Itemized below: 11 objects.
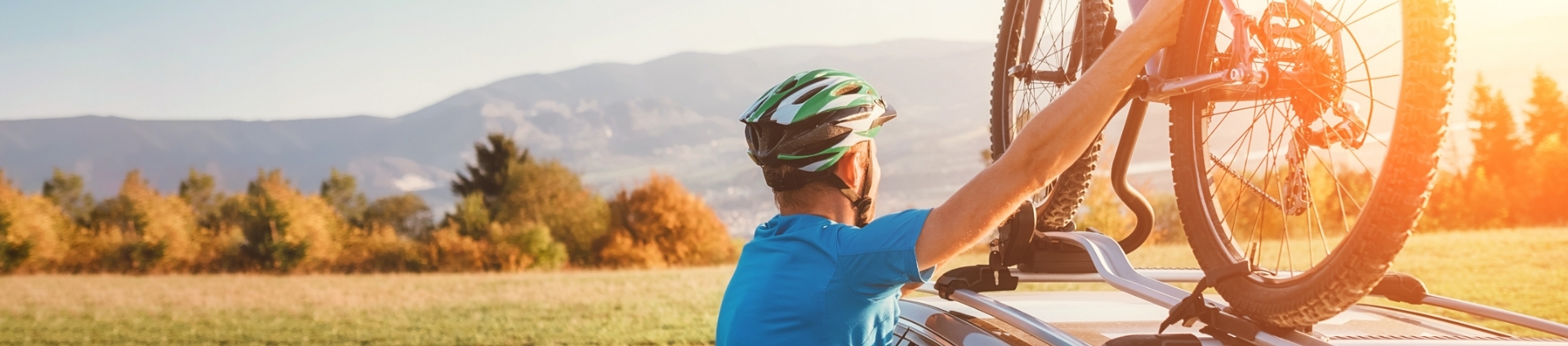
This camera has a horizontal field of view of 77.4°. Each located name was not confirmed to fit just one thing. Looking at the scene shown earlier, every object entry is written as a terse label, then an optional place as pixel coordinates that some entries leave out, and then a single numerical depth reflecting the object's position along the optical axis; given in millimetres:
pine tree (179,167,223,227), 59812
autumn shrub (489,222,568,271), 55438
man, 1818
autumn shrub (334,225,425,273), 57656
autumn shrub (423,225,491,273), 56781
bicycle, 1680
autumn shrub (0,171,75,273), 50875
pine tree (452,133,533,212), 65375
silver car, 1977
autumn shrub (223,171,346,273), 55219
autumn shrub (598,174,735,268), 56781
